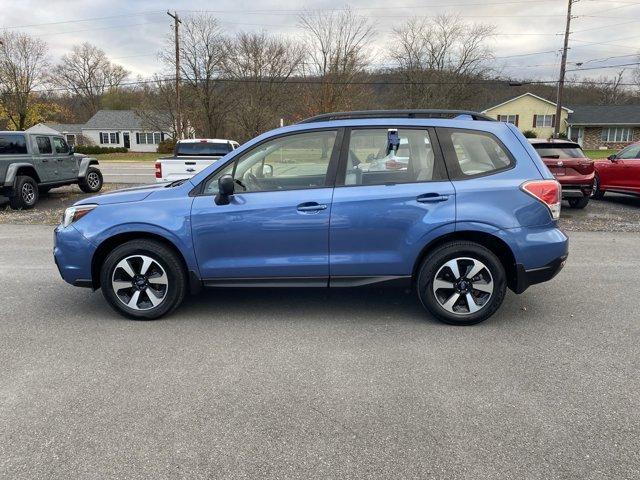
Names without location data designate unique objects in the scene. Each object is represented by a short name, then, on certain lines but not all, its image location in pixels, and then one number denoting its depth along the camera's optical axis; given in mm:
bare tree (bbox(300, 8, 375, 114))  38375
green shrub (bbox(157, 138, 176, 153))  49000
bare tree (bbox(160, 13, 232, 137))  44719
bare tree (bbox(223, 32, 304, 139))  44781
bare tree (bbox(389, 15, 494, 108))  50594
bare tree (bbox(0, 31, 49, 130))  54719
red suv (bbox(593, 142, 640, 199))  11414
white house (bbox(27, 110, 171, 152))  62531
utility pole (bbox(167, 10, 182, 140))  32188
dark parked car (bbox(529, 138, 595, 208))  10516
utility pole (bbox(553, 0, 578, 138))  34219
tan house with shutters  61156
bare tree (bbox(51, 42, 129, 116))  73188
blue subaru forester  4125
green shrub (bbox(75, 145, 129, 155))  48691
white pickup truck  11094
